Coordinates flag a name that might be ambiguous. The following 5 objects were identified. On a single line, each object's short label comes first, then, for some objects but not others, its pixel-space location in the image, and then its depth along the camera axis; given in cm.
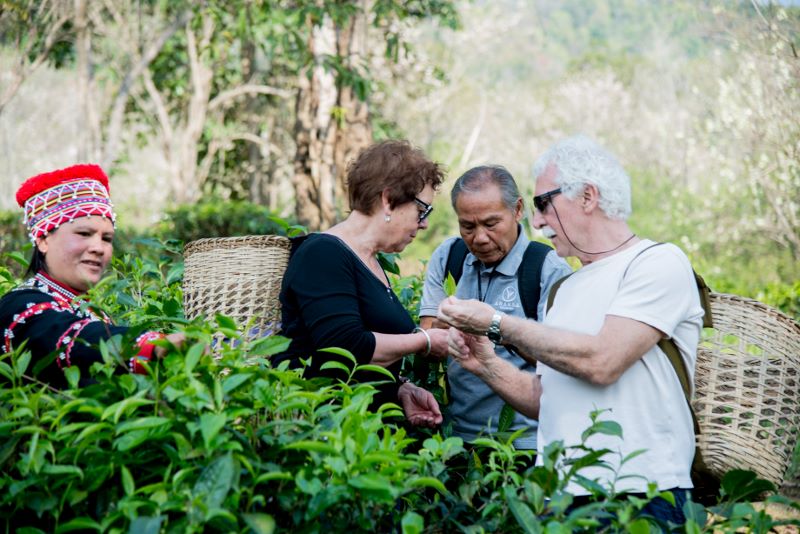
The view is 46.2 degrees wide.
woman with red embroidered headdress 253
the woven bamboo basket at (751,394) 272
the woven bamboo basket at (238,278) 361
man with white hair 254
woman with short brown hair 316
